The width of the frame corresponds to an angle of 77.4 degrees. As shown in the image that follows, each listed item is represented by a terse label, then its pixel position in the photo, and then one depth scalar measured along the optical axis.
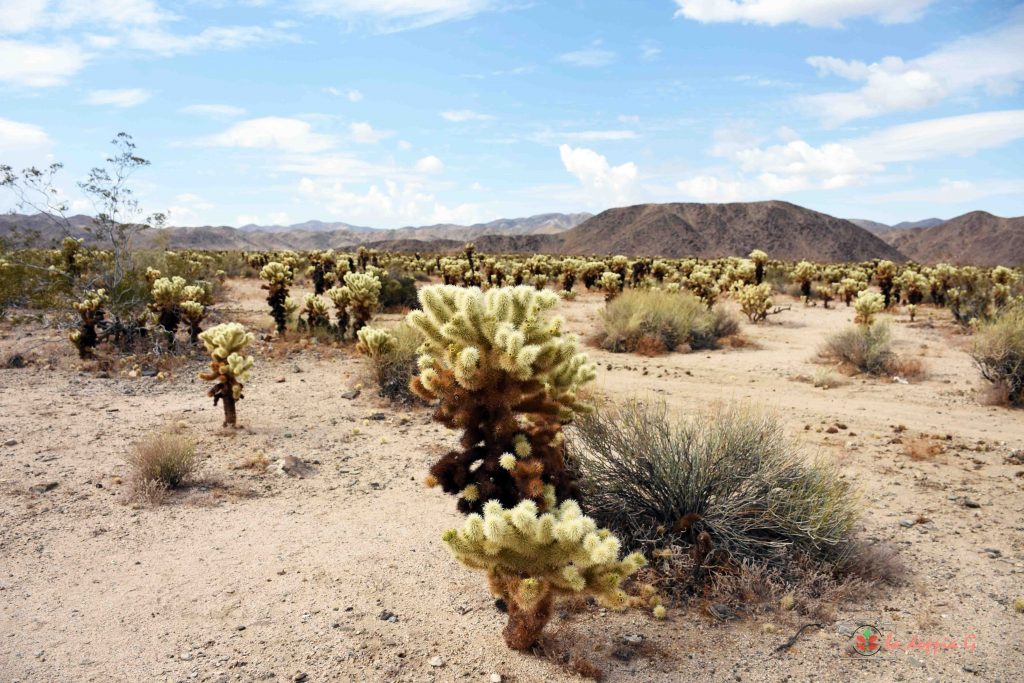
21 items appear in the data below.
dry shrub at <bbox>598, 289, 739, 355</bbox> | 13.45
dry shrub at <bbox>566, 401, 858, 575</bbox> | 4.41
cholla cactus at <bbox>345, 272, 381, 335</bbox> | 12.39
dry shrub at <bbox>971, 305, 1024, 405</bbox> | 8.94
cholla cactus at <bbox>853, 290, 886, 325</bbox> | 13.88
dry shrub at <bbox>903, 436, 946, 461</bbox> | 6.71
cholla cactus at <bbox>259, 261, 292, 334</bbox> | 13.48
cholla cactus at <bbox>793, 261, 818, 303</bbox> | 23.89
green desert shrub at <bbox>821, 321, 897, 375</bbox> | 11.25
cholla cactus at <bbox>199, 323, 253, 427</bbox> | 7.55
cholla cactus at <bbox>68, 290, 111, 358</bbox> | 10.66
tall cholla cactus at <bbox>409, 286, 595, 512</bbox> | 3.84
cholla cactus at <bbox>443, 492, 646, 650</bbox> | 3.10
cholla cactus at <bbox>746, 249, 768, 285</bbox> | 21.39
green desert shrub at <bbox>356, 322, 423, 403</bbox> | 9.09
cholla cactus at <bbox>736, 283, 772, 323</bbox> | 17.95
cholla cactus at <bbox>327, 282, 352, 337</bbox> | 12.72
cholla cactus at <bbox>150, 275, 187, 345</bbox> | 11.76
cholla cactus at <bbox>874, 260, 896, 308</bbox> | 21.00
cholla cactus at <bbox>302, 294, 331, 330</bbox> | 13.66
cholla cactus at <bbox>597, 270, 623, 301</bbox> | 19.69
